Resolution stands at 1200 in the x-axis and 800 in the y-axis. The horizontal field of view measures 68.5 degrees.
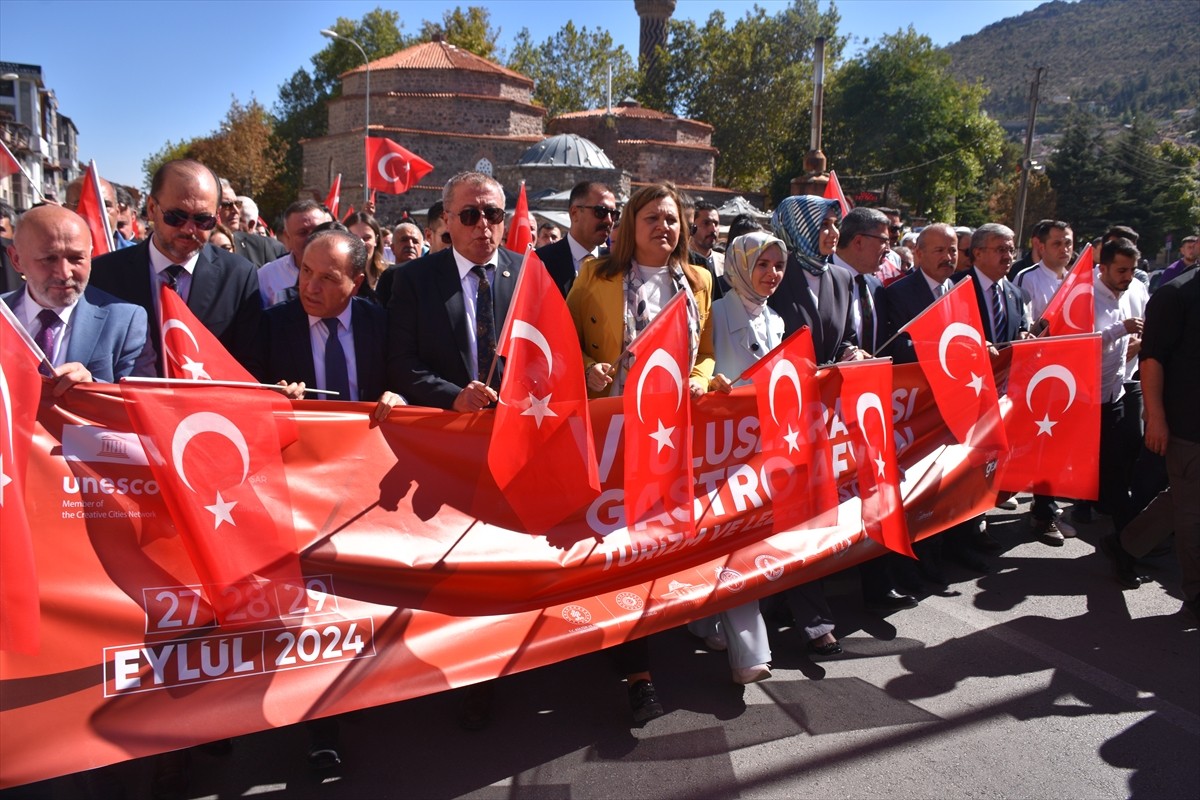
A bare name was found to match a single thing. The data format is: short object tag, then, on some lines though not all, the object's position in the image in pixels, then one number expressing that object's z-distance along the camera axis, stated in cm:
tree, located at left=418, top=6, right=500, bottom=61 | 6450
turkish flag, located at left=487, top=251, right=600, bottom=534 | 336
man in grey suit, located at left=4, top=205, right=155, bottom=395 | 300
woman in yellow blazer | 406
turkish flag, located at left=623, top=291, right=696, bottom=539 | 366
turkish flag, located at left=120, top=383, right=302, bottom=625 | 286
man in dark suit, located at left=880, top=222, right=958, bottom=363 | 546
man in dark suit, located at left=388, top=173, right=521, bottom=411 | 384
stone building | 4628
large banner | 279
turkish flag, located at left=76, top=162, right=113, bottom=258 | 612
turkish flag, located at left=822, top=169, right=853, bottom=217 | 1030
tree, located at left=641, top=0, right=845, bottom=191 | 6228
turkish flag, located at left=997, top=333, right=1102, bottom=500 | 495
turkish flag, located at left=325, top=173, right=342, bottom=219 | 1145
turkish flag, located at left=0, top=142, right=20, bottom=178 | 619
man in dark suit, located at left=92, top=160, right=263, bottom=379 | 369
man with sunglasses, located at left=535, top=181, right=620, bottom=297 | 516
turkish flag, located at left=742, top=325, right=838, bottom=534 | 405
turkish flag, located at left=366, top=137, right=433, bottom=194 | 1372
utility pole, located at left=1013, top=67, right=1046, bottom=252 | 3518
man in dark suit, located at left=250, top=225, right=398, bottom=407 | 365
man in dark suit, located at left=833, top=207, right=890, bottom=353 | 542
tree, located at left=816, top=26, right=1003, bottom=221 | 5966
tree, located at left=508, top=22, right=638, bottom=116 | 6731
